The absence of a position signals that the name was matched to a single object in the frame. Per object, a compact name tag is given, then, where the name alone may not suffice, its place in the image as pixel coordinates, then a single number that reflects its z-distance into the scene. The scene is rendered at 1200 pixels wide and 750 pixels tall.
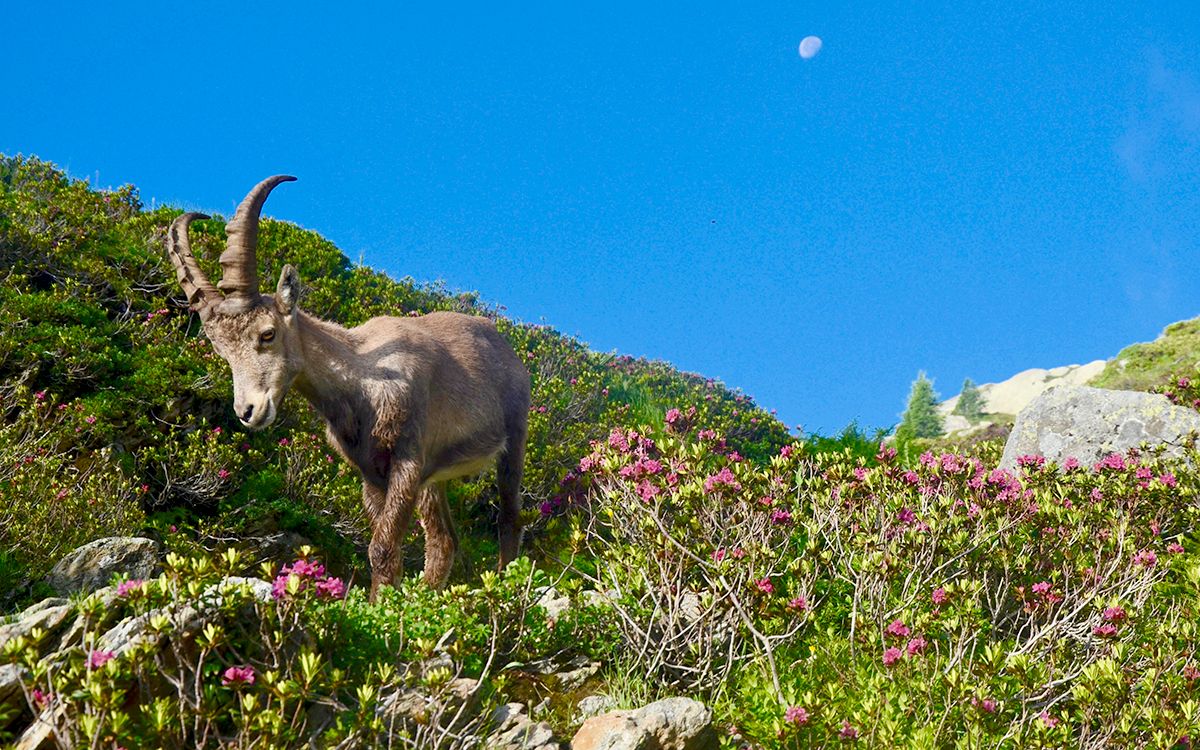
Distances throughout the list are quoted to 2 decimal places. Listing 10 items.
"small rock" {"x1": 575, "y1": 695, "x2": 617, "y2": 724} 5.18
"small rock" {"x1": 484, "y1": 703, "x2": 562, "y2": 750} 4.53
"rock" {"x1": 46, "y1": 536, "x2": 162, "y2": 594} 6.57
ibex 6.57
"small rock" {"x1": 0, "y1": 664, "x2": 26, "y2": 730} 3.85
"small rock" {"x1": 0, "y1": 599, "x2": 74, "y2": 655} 4.21
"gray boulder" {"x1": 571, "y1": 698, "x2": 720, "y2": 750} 4.45
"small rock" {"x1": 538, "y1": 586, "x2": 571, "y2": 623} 6.07
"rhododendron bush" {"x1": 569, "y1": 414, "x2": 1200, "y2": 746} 5.13
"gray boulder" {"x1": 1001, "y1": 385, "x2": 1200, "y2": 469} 10.51
